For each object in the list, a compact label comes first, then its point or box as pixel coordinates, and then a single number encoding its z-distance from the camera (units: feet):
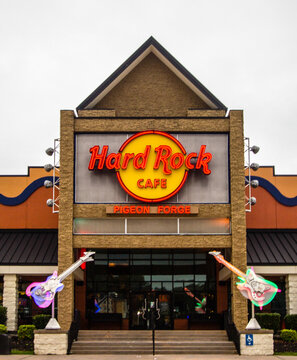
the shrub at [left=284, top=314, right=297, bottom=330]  98.22
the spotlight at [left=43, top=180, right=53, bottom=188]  100.63
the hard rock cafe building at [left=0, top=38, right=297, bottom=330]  95.50
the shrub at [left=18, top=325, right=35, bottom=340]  94.17
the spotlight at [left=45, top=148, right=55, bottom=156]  99.16
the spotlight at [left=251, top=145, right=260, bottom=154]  98.90
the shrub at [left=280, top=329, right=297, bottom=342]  93.86
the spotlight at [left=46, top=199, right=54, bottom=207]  100.53
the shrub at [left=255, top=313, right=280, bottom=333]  96.07
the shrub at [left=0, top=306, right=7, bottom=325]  98.60
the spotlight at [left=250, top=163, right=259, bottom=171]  100.48
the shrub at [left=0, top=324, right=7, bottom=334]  93.52
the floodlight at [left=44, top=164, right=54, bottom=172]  100.32
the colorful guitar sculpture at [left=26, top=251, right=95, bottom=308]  87.35
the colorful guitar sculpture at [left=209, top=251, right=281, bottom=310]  86.69
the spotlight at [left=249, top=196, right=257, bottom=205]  100.89
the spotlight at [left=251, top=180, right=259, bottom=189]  101.14
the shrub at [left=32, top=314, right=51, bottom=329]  95.50
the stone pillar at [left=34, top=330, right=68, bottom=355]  86.69
